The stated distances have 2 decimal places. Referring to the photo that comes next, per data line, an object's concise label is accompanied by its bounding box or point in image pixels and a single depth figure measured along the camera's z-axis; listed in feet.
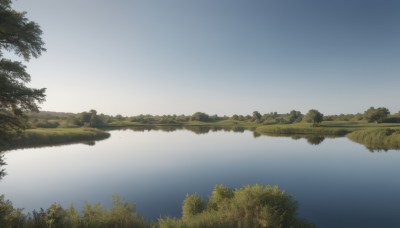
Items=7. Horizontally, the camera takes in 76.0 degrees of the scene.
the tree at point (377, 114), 343.26
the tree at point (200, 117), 627.67
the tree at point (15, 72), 38.55
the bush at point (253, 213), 39.70
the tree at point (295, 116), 467.77
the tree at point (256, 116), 566.85
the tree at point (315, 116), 336.49
